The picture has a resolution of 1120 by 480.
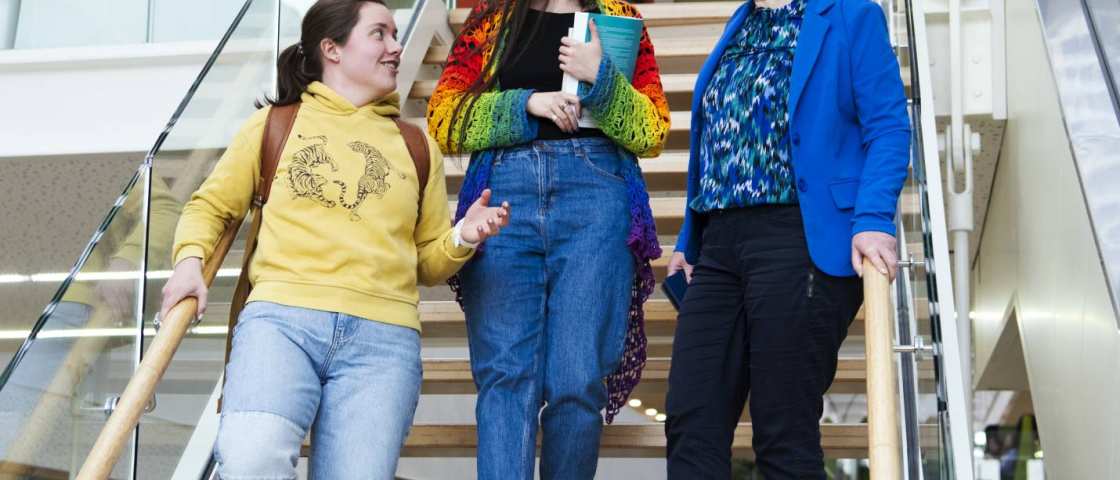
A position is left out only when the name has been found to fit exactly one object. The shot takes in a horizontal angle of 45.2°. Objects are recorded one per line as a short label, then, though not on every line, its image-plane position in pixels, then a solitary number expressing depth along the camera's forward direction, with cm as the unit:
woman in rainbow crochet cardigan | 295
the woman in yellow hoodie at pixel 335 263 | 266
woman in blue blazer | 269
